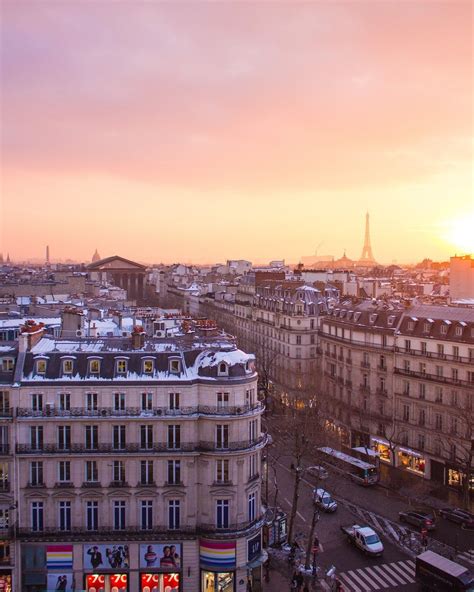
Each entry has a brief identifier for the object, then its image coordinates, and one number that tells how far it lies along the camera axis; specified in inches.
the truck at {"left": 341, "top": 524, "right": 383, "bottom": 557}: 1514.5
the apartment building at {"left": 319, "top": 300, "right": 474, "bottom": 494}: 1969.7
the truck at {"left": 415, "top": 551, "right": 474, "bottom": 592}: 1253.1
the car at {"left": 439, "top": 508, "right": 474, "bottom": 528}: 1669.5
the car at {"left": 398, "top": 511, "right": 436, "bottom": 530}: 1652.3
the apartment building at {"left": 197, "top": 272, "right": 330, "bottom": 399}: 2854.3
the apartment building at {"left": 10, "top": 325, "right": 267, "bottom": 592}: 1341.0
